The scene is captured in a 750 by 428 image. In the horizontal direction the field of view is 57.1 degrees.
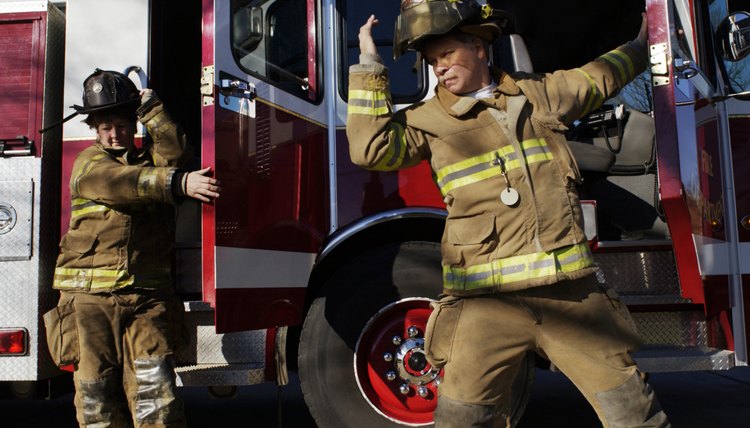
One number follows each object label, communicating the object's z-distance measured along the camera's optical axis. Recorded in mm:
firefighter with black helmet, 2805
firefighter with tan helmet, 1897
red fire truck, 3027
